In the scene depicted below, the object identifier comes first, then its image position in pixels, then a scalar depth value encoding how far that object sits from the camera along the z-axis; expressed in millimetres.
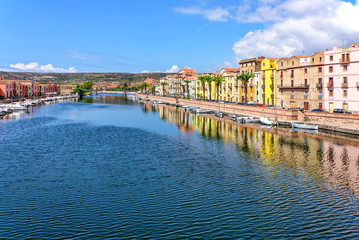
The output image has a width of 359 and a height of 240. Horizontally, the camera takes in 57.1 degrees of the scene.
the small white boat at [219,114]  113894
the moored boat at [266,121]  88375
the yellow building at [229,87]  141125
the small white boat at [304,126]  77506
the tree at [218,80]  146050
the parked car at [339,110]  79481
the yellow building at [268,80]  110306
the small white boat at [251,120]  95938
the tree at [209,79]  155138
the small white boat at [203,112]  126869
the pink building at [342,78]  80625
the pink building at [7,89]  175875
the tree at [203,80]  161325
